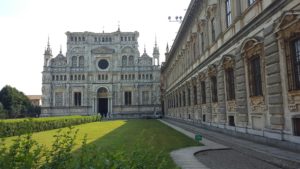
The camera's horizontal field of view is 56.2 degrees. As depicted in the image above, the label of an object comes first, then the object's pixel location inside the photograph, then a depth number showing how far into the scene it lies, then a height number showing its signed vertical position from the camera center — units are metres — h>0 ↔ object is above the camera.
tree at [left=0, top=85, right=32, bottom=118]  70.63 +2.23
